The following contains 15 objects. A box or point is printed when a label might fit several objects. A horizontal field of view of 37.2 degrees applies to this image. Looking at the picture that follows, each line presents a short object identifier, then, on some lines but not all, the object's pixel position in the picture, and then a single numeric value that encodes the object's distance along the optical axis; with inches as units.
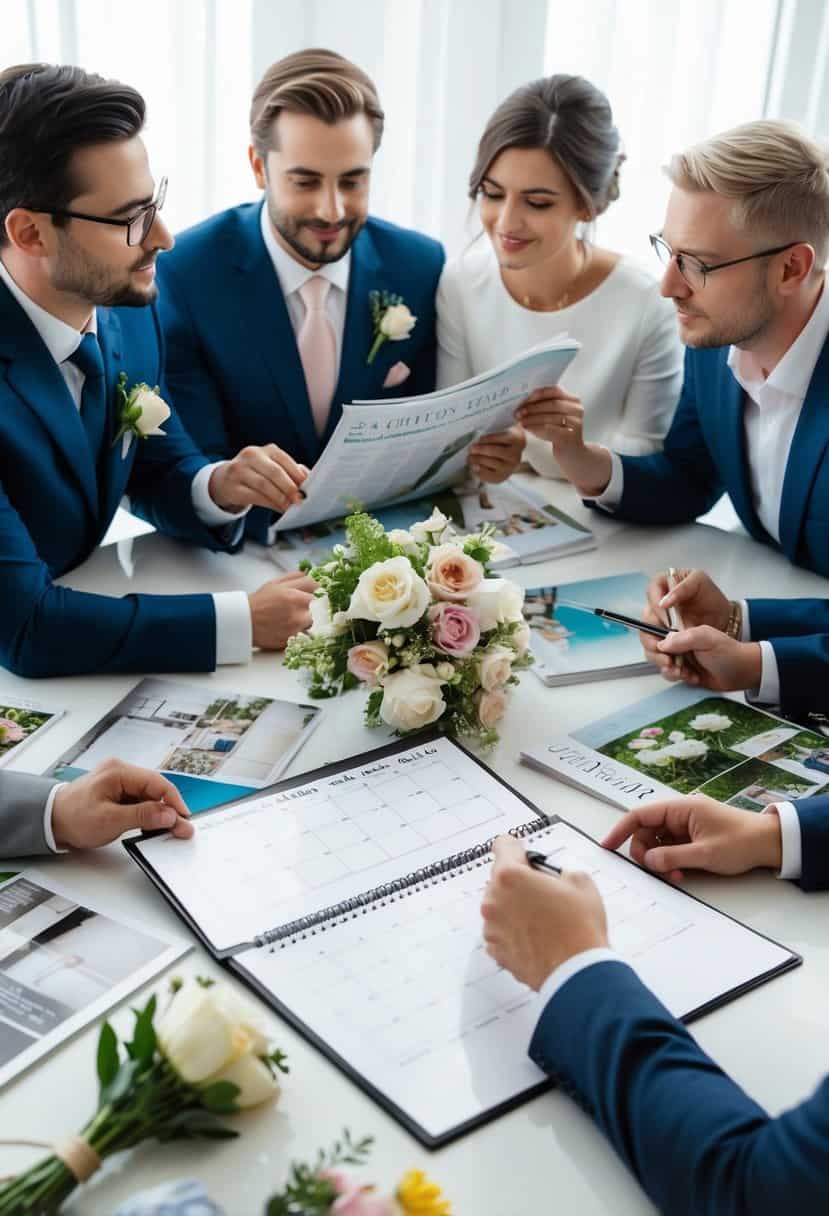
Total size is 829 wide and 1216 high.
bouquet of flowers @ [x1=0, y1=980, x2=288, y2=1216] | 36.9
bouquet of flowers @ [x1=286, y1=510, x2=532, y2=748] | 59.6
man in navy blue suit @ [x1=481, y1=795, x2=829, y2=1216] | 35.9
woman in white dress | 91.4
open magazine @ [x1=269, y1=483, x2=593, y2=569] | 83.0
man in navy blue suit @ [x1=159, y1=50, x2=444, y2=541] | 88.7
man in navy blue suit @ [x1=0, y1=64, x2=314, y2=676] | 68.1
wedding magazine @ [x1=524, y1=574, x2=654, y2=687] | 70.1
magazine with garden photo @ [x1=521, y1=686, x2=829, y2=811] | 59.1
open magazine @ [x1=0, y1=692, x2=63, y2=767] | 61.4
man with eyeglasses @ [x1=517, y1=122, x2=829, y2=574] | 75.6
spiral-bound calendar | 42.6
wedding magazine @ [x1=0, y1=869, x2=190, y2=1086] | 43.6
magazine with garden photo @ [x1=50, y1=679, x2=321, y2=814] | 59.1
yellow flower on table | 34.6
